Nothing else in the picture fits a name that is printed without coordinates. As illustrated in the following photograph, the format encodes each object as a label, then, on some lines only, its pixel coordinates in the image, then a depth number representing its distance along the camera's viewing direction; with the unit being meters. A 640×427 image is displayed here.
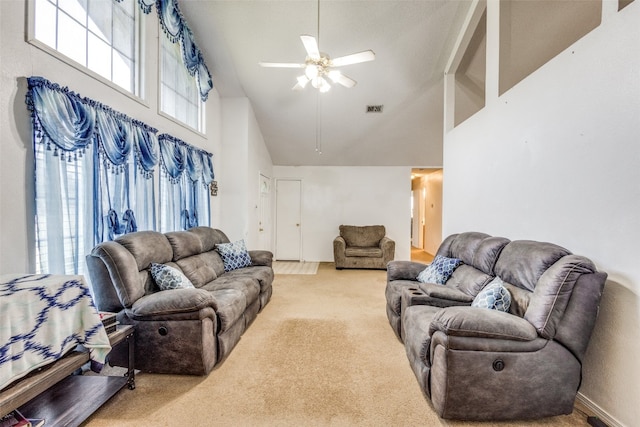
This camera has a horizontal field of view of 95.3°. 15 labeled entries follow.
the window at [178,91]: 3.56
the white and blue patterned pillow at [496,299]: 1.97
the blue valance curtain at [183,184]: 3.41
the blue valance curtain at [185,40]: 3.31
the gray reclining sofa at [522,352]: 1.64
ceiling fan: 2.65
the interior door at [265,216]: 5.83
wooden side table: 1.39
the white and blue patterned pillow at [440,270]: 2.82
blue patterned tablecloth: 1.31
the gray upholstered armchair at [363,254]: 5.81
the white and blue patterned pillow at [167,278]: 2.47
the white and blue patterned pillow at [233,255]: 3.66
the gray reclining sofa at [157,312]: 2.11
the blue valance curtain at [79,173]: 1.98
